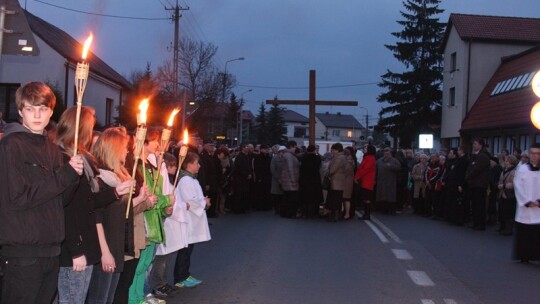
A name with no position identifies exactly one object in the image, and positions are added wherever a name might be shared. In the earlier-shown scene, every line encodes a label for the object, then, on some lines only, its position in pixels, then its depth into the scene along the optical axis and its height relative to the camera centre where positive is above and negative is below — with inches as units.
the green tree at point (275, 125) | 3910.4 +91.6
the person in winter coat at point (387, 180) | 701.3 -41.9
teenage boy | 138.3 -16.1
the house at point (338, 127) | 5497.0 +133.9
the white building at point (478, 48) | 1379.2 +220.5
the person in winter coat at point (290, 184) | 638.5 -45.7
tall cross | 972.6 +61.7
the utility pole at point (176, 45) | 1275.8 +195.9
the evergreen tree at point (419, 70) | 1875.0 +223.7
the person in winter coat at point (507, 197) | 532.1 -43.5
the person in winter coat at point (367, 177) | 642.8 -37.1
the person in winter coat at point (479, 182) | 571.8 -34.4
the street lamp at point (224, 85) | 2024.5 +175.0
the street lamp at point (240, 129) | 2566.4 +38.2
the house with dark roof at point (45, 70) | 1055.6 +110.1
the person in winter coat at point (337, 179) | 614.9 -37.6
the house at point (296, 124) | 5393.7 +145.1
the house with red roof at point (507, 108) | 1013.0 +70.3
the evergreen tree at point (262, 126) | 3875.5 +82.6
